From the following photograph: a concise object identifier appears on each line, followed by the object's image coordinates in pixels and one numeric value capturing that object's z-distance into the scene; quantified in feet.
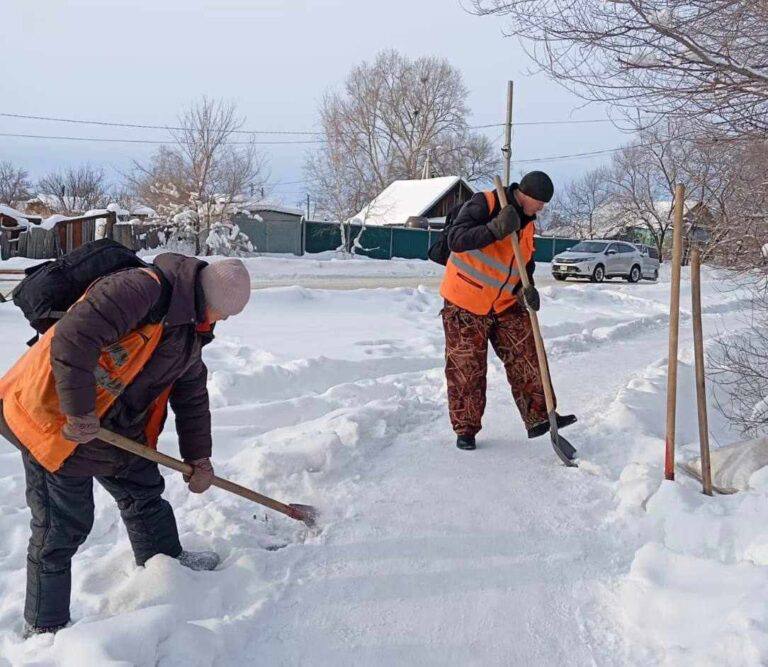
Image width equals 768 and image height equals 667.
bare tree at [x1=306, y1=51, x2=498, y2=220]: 139.03
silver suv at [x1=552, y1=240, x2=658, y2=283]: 69.05
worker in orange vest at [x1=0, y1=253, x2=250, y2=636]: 7.23
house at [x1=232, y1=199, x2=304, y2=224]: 73.05
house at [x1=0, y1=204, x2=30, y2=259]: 57.82
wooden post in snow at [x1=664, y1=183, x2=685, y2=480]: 10.98
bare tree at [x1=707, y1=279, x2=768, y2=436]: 15.67
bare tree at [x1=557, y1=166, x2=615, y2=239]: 165.78
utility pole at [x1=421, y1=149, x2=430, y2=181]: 138.51
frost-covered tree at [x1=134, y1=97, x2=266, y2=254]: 68.80
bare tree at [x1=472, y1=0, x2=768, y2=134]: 11.76
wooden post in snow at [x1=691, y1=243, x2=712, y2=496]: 11.10
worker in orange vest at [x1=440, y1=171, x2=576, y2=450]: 13.05
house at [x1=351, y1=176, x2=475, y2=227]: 117.91
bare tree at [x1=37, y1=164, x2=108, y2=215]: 123.85
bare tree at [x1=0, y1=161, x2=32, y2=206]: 122.32
